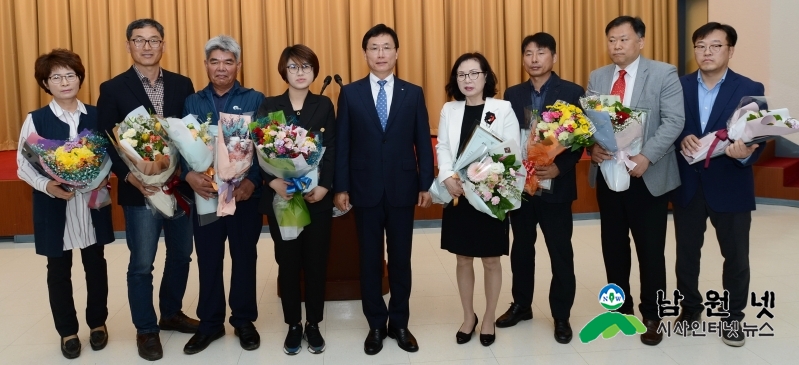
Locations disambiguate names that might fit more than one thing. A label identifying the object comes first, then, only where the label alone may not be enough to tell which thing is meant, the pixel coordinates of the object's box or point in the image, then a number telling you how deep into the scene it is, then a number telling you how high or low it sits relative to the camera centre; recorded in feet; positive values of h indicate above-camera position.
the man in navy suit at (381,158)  9.68 +0.20
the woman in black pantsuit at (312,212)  9.51 -0.63
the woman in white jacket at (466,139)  9.55 +0.39
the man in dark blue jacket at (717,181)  9.67 -0.23
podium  12.81 -1.77
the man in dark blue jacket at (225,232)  9.69 -0.91
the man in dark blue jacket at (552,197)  9.98 -0.44
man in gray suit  9.63 +0.03
